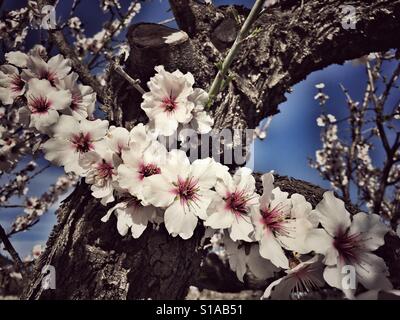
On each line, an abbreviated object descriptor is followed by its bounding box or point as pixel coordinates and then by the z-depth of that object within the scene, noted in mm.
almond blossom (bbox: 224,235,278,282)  186
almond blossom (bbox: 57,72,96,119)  225
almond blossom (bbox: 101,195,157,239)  187
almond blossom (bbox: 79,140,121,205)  199
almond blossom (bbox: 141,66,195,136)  209
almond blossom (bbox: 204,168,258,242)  179
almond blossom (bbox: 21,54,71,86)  216
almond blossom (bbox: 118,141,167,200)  186
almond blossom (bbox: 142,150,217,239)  179
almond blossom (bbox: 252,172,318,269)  179
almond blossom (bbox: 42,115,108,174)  205
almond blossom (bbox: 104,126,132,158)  203
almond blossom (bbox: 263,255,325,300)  173
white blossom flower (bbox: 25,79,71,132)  210
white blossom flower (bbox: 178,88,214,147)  215
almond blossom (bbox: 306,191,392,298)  167
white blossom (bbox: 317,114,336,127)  3251
